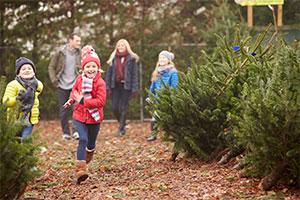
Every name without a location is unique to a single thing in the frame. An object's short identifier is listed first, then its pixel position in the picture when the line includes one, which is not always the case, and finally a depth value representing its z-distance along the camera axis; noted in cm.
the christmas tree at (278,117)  1024
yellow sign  2024
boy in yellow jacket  1374
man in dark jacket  2155
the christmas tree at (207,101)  1354
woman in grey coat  2212
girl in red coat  1406
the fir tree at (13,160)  966
